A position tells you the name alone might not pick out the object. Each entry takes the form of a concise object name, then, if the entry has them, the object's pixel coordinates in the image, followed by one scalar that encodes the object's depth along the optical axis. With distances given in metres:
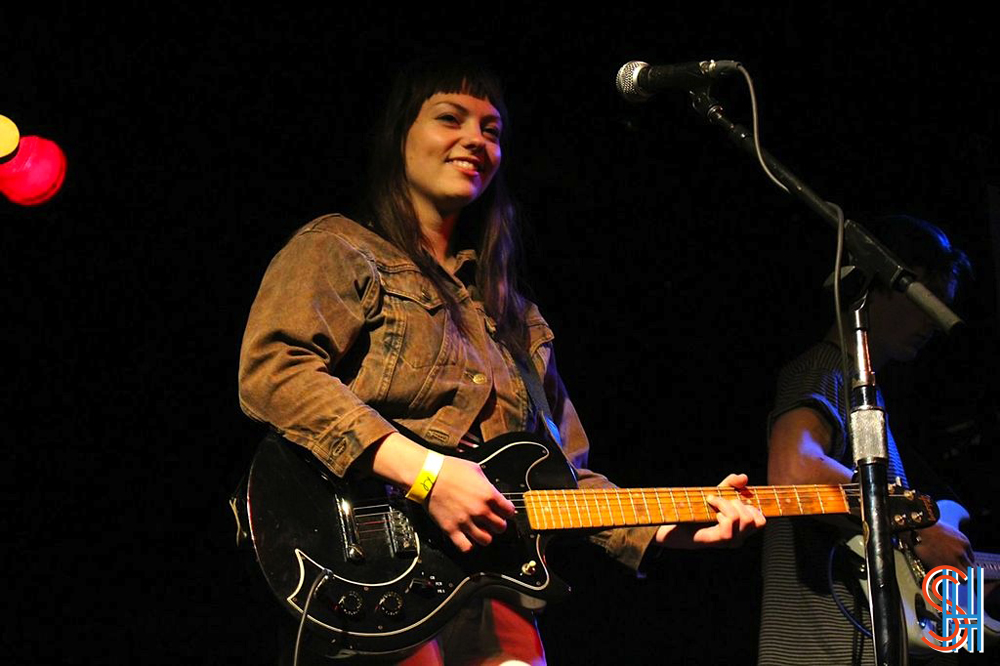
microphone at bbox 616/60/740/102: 2.18
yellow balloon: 3.21
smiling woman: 2.06
